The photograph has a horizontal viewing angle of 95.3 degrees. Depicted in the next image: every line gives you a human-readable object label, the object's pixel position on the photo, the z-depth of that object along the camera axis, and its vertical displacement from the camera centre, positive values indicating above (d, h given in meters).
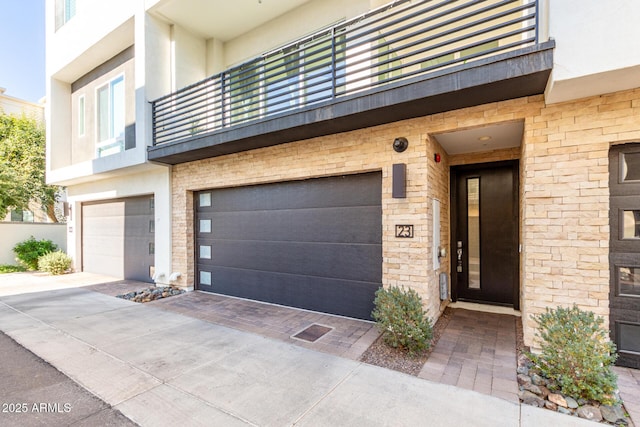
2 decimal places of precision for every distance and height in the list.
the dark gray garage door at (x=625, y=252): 3.16 -0.45
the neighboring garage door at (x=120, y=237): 8.07 -0.75
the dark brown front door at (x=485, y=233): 5.24 -0.42
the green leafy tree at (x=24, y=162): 12.29 +2.37
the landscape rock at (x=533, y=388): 2.72 -1.69
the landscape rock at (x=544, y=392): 2.68 -1.69
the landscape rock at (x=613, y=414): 2.36 -1.68
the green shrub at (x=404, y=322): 3.49 -1.35
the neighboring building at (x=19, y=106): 17.64 +6.68
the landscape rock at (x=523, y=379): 2.90 -1.71
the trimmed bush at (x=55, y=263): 9.62 -1.66
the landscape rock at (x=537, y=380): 2.85 -1.67
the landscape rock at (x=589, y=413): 2.40 -1.69
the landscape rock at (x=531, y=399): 2.59 -1.70
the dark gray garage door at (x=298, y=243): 4.80 -0.60
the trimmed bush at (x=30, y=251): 10.60 -1.41
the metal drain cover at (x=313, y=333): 4.13 -1.79
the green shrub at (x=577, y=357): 2.53 -1.33
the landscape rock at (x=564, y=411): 2.46 -1.71
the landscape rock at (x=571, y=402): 2.51 -1.67
